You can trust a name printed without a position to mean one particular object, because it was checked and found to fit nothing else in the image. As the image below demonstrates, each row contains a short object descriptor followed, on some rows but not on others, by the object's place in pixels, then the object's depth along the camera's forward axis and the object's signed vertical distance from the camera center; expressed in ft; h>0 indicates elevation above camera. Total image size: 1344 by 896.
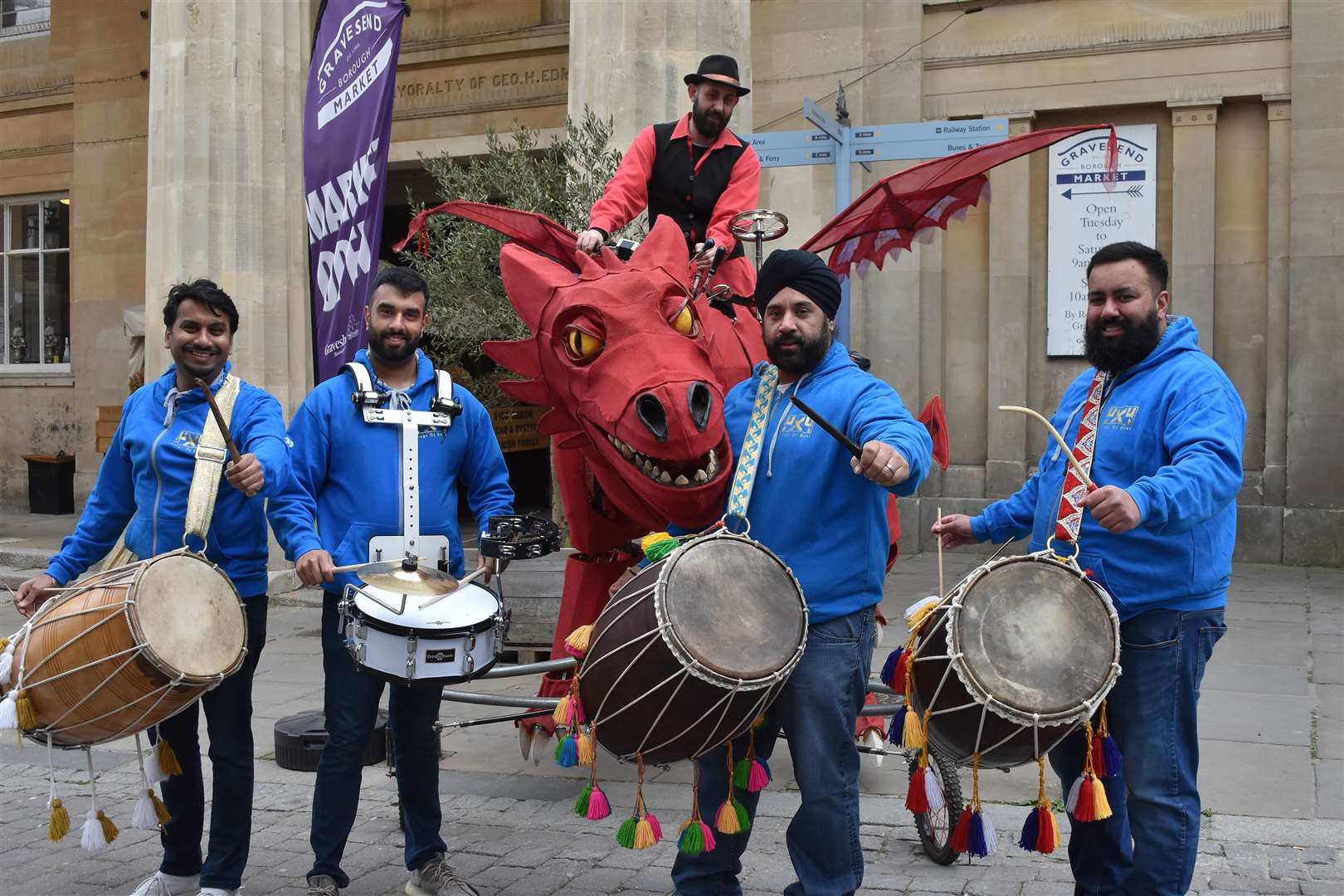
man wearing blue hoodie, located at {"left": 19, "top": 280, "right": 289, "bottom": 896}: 13.56 -0.96
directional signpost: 29.22 +6.88
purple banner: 27.07 +5.45
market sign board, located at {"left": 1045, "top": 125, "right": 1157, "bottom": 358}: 37.76 +6.69
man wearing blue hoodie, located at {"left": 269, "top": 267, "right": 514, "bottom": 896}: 13.52 -0.87
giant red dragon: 12.26 +0.75
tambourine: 13.58 -1.09
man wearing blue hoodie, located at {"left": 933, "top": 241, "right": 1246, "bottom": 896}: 11.19 -0.98
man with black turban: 11.35 -0.95
